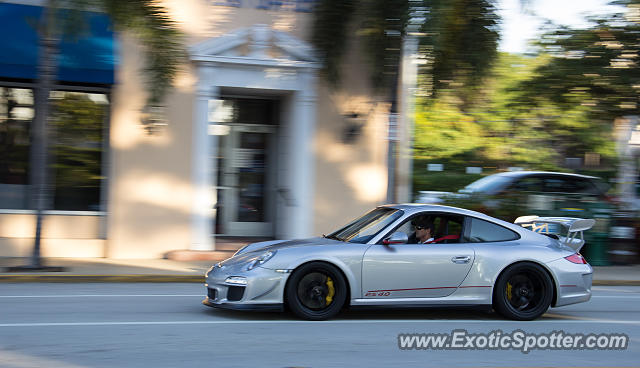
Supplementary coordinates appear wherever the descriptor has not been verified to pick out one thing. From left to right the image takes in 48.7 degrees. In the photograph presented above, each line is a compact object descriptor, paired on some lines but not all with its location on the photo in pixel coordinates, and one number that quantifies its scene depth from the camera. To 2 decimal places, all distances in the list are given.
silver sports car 7.44
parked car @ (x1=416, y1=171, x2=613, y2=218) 14.88
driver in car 7.91
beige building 13.53
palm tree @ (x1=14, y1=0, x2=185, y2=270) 11.20
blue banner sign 14.10
